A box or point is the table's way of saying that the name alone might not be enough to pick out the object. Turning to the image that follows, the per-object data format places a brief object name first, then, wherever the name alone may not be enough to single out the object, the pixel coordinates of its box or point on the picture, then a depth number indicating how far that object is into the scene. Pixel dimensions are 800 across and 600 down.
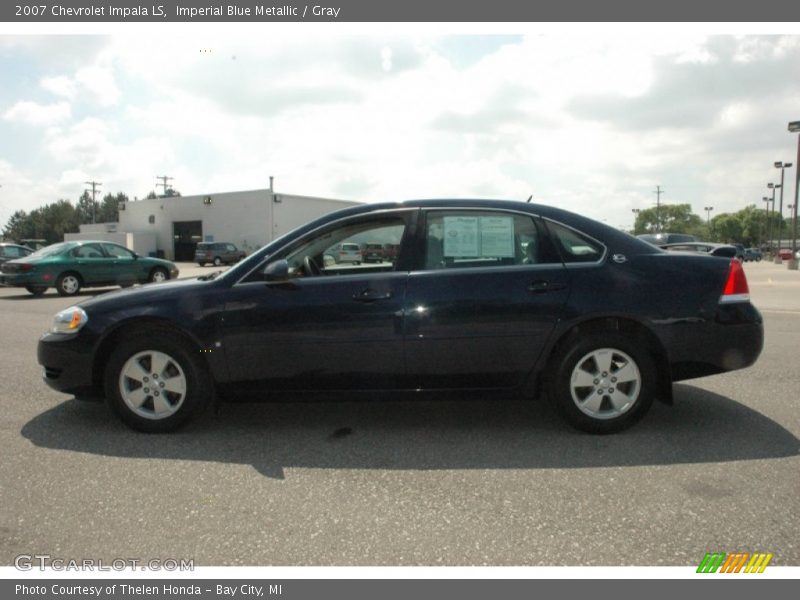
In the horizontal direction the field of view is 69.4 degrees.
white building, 44.16
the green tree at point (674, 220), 139.38
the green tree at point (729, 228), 124.43
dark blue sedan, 3.89
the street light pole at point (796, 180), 31.39
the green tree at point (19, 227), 121.19
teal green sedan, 14.66
